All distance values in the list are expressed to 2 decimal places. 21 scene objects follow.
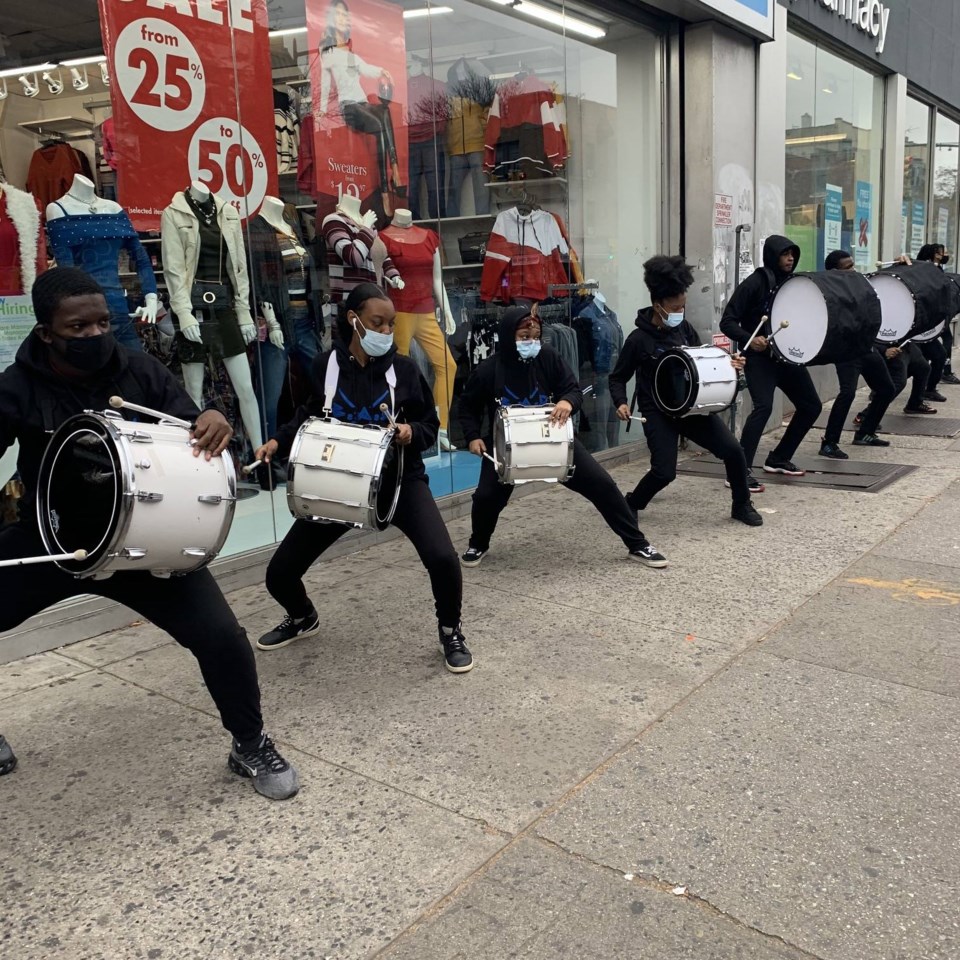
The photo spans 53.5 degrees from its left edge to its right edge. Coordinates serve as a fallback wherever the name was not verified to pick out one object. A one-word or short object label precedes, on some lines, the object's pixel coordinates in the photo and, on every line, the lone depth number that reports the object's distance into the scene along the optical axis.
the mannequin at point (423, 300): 6.64
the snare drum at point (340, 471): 3.80
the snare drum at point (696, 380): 6.04
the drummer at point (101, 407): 2.96
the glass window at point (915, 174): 14.55
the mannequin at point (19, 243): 4.41
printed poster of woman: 6.00
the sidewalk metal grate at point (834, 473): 7.61
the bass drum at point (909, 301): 8.75
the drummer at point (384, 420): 4.08
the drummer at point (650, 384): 6.30
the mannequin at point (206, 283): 5.15
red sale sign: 4.86
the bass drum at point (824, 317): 6.82
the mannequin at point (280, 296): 5.64
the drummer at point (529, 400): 5.39
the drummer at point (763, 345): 7.23
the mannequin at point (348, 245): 6.11
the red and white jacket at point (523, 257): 7.59
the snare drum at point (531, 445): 5.20
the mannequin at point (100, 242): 4.63
